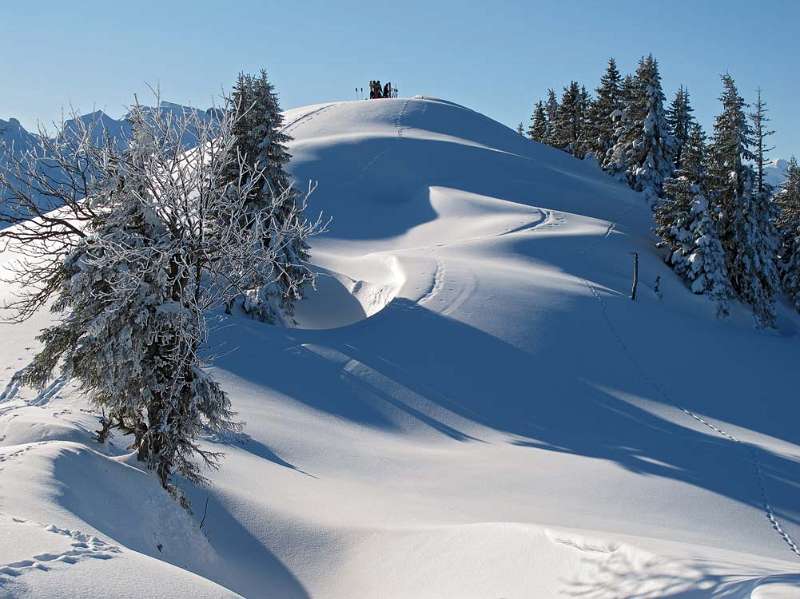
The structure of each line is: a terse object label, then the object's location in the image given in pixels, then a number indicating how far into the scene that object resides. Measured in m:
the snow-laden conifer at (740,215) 38.22
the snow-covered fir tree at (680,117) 58.53
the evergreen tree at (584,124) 61.38
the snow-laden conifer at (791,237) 43.44
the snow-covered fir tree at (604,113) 56.62
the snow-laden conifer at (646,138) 48.97
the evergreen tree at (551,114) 67.75
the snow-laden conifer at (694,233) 35.47
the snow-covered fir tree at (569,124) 64.06
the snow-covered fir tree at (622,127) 52.00
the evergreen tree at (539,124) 70.19
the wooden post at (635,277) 30.87
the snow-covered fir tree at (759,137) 42.25
